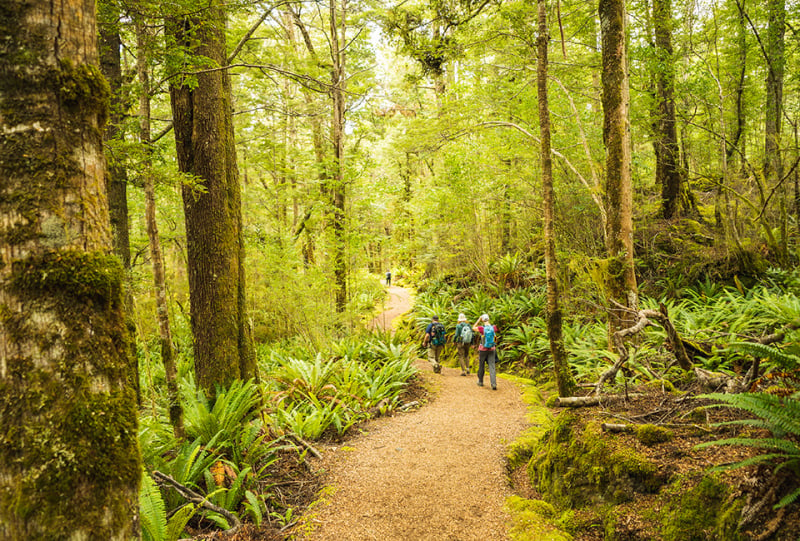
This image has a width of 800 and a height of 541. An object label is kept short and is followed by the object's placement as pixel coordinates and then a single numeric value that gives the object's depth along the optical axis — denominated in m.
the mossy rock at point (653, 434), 2.80
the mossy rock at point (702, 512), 1.95
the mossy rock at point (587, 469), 2.70
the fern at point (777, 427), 1.71
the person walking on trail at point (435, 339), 10.01
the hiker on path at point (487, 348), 8.16
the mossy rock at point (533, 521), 2.97
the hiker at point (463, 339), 9.42
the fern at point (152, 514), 2.65
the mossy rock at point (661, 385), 3.55
